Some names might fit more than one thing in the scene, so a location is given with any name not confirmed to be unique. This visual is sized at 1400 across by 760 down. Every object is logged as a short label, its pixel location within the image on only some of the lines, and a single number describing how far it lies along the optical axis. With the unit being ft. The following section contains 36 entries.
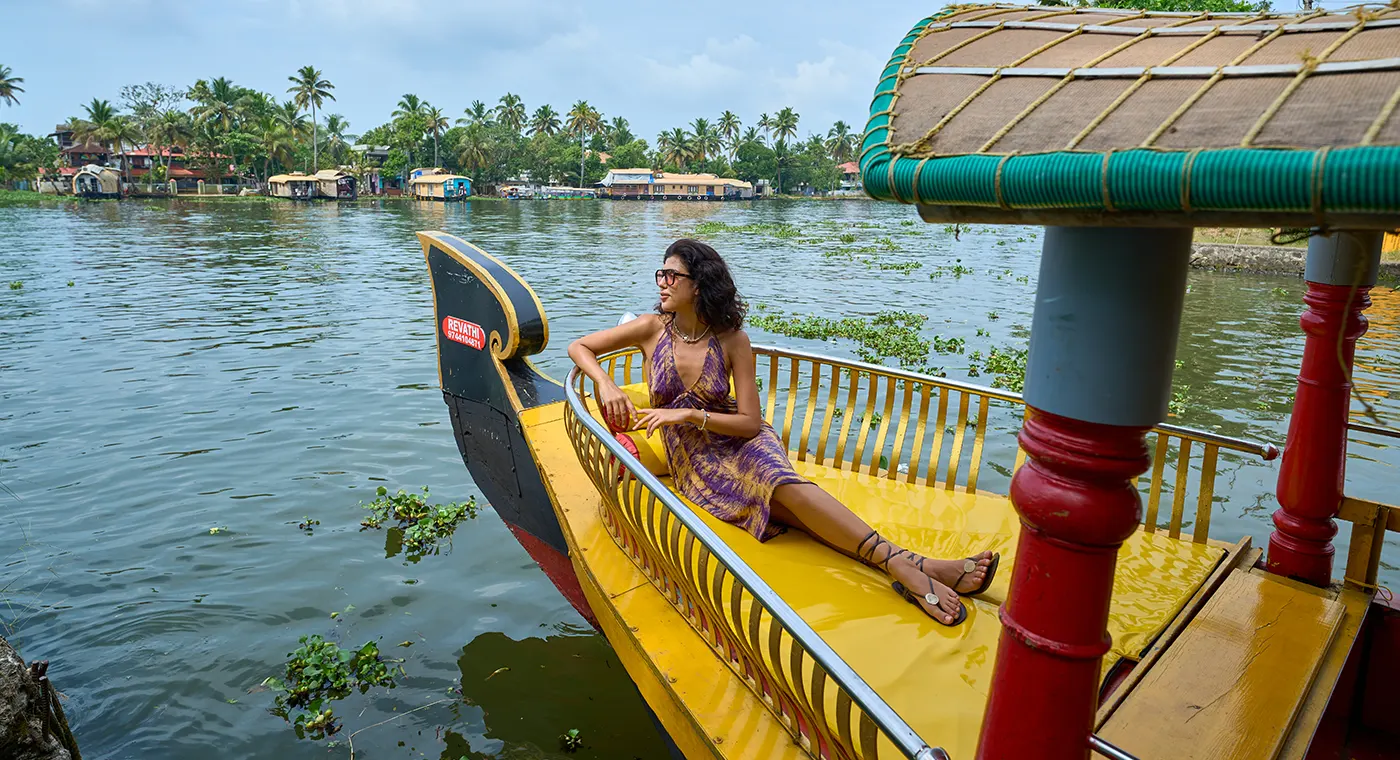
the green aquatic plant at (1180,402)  30.25
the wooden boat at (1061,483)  4.02
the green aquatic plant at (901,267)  76.93
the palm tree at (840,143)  399.24
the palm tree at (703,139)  347.15
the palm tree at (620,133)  379.96
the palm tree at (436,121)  277.64
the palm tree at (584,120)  347.48
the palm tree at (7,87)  244.22
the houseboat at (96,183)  199.52
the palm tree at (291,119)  271.08
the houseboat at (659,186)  293.23
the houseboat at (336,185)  228.02
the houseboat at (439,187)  239.09
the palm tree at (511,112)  344.49
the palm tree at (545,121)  362.53
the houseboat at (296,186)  224.94
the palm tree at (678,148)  343.05
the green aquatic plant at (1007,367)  33.73
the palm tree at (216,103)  242.99
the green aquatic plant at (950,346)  39.94
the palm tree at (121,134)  221.05
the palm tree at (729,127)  398.01
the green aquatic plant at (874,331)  39.04
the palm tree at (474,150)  273.33
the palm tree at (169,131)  229.04
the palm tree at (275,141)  242.78
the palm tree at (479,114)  343.67
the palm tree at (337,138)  304.50
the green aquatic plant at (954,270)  72.08
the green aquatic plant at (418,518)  21.63
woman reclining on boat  11.90
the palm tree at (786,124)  398.21
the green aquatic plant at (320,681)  14.43
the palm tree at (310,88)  268.41
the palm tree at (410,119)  272.51
